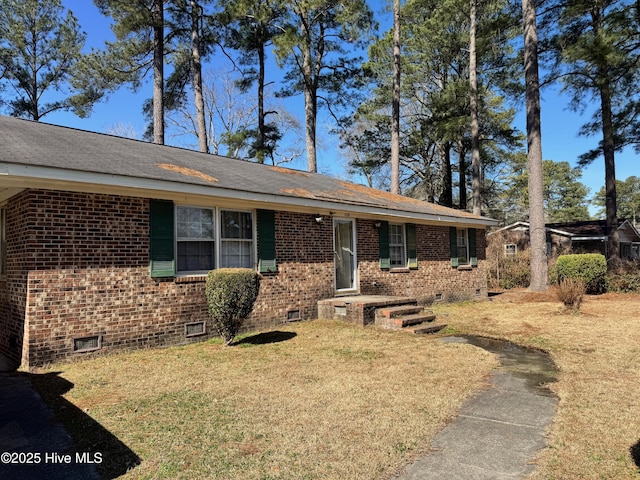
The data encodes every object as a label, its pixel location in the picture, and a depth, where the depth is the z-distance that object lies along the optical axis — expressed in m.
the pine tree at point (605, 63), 14.83
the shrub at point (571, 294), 10.30
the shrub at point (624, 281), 14.39
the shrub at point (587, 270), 14.38
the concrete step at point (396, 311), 8.25
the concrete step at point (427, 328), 7.84
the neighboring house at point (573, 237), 23.89
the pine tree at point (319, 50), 19.08
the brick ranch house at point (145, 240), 5.59
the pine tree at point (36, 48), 19.97
